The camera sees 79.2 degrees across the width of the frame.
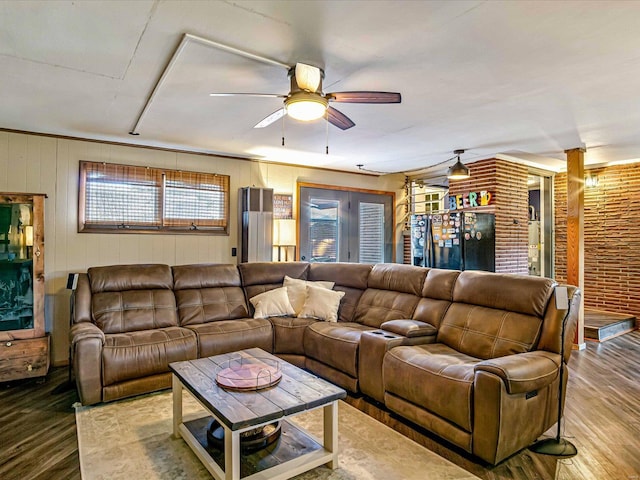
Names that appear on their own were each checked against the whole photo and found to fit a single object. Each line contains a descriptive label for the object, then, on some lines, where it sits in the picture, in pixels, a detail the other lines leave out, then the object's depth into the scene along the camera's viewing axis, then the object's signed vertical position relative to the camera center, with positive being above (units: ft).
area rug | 7.23 -4.35
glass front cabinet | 11.89 -1.06
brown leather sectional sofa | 7.67 -2.66
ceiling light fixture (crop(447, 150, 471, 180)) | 15.46 +2.77
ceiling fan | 7.63 +2.95
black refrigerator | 16.56 -0.02
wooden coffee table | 6.41 -3.18
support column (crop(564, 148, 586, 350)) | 15.49 +0.71
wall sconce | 20.25 +3.15
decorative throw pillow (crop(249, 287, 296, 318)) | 13.73 -2.28
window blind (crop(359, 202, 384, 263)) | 21.35 +0.48
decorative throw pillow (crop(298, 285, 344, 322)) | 13.58 -2.28
